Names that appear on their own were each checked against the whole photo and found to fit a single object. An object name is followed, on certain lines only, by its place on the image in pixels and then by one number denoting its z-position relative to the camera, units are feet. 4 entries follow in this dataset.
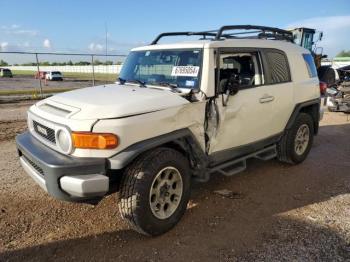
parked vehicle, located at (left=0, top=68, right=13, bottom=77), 144.46
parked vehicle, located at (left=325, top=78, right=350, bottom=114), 37.29
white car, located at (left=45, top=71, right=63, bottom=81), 130.41
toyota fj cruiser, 10.14
